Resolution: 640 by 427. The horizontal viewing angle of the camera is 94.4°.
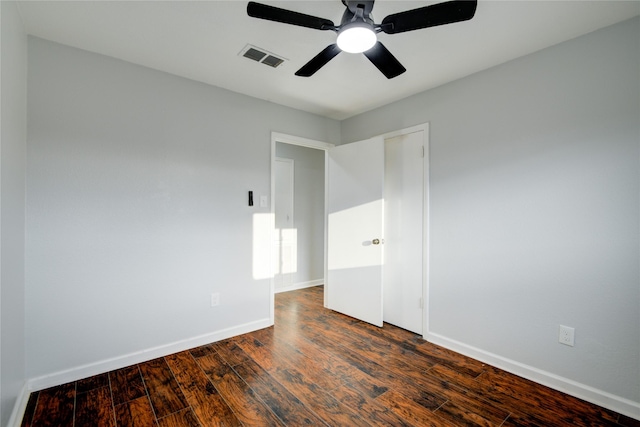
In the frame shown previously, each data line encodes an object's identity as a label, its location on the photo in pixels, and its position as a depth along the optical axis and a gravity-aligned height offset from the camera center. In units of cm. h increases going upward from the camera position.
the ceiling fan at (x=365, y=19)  136 +94
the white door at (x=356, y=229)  316 -18
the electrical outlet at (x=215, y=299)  276 -80
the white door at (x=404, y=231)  295 -18
